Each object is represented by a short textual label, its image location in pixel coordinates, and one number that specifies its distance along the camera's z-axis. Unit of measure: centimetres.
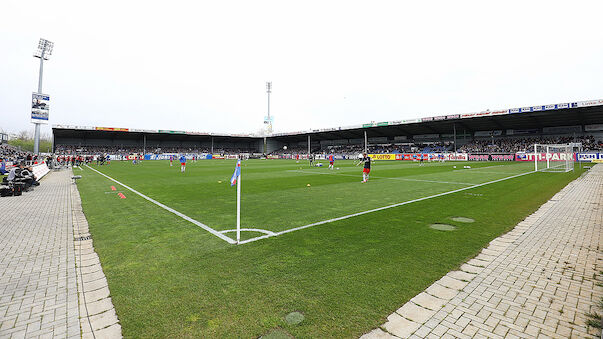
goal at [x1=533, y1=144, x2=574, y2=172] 2891
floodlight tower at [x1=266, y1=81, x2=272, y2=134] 9869
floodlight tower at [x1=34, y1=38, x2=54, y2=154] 4800
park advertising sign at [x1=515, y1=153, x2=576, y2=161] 3948
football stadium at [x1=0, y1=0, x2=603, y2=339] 321
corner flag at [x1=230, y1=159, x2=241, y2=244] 606
